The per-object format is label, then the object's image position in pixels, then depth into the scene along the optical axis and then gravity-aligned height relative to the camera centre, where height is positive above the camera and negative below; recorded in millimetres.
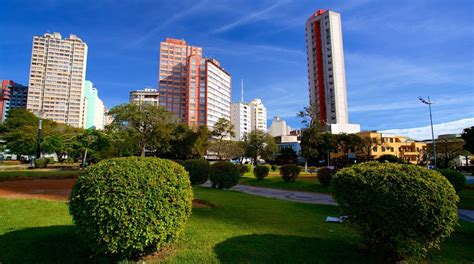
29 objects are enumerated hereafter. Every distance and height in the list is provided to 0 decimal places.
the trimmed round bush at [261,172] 23672 -1250
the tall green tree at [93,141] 30266 +2214
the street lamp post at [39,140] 32719 +2484
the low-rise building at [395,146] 58000 +2469
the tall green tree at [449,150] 42406 +1133
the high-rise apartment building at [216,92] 95000 +26035
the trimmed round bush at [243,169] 28069 -1158
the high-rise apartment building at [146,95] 104588 +26321
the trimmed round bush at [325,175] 16953 -1158
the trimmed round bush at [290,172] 20844 -1123
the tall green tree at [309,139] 39125 +2901
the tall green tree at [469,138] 31969 +2363
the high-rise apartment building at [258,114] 149500 +26046
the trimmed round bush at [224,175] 15109 -951
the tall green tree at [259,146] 59394 +2836
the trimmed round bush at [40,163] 32031 -349
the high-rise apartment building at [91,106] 116775 +25453
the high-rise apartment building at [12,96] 111138 +27819
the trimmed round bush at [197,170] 16359 -704
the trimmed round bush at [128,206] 3455 -638
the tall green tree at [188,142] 44844 +2949
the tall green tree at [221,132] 54172 +6050
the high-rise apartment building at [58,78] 102812 +33368
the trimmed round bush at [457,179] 12297 -1091
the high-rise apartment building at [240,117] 128925 +20951
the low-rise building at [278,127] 156000 +18885
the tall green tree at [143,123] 39062 +5534
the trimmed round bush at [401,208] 3473 -701
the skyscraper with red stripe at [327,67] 78750 +28569
